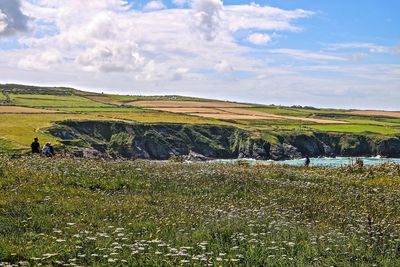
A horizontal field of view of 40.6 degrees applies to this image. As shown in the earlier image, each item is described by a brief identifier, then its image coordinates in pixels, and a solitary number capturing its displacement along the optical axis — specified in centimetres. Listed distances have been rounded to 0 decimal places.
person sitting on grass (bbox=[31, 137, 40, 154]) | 3509
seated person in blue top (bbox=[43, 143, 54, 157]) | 3384
